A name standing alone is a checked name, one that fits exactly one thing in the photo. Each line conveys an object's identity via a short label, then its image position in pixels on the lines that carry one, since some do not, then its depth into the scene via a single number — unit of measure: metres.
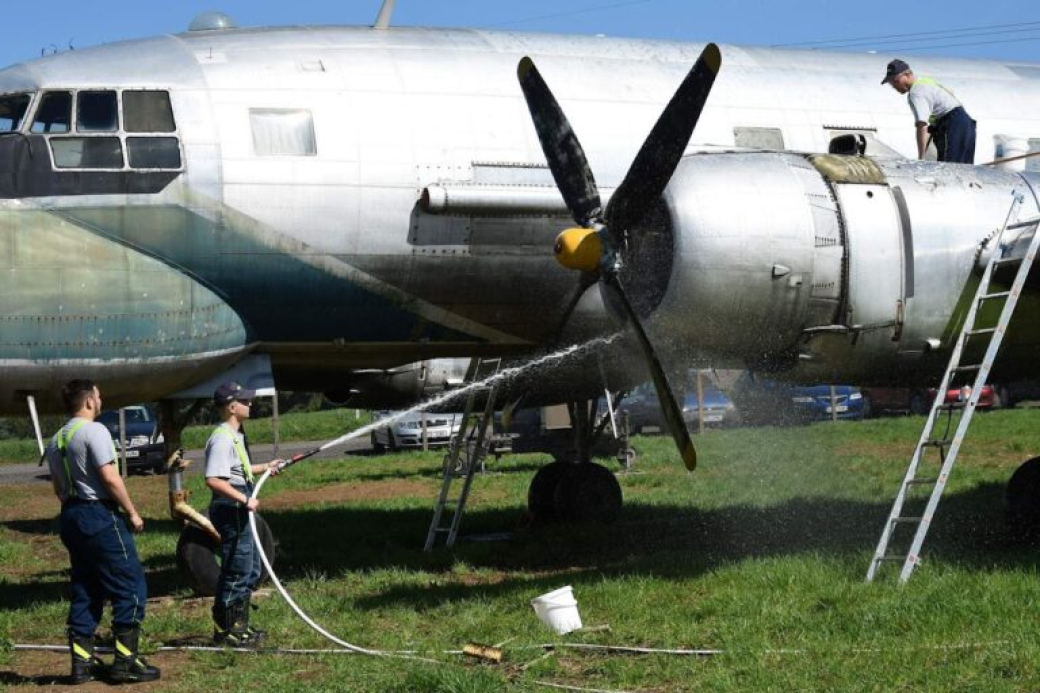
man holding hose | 10.02
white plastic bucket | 9.84
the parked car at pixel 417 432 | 38.03
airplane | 11.27
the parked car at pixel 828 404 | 38.06
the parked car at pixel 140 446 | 33.66
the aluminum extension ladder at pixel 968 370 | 10.55
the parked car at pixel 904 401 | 38.88
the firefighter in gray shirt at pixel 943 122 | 13.33
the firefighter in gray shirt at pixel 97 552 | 9.31
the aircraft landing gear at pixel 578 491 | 16.59
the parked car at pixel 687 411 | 35.22
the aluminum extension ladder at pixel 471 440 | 15.05
